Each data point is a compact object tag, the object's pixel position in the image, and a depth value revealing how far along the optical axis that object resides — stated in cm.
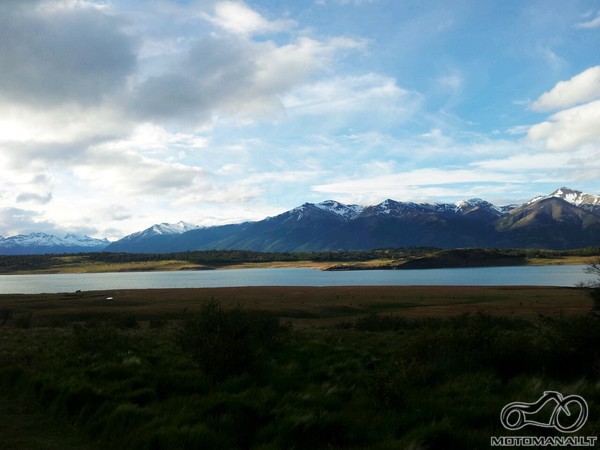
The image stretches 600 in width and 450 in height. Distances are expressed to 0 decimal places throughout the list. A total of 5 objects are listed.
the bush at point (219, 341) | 1145
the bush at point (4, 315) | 4048
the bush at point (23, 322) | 3730
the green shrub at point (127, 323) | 3660
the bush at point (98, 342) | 1607
